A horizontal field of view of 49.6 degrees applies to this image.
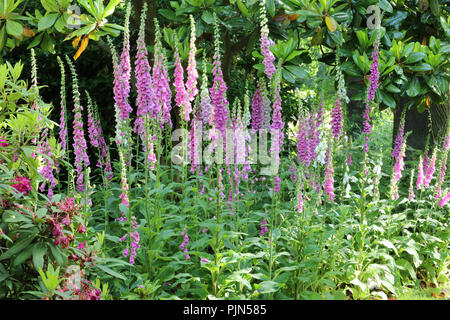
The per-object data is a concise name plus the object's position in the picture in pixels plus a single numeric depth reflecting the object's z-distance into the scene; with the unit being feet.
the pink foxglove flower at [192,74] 11.87
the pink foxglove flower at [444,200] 15.49
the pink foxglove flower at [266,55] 11.88
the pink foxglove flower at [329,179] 12.80
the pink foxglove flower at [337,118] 13.00
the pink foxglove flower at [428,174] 15.44
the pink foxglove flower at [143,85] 11.18
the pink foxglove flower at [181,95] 11.97
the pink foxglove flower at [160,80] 11.57
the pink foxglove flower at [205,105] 11.70
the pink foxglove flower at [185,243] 11.07
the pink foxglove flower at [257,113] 13.97
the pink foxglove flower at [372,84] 13.19
